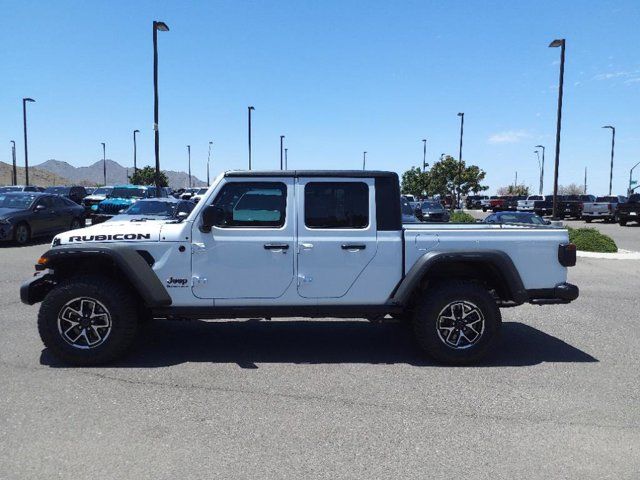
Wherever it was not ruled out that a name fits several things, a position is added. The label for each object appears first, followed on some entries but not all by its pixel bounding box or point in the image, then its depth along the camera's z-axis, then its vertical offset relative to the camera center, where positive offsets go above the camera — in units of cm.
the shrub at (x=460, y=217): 2390 -103
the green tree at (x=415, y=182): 7681 +184
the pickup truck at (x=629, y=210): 2994 -68
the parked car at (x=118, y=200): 2059 -45
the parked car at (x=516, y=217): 1546 -62
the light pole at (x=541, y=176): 7505 +296
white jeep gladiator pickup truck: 531 -74
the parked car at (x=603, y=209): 3409 -71
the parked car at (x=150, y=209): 1529 -60
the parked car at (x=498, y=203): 5006 -72
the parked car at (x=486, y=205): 5411 -97
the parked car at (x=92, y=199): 2492 -51
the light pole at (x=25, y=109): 4303 +614
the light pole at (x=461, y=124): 5217 +679
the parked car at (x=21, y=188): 3478 -10
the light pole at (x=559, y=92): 2125 +416
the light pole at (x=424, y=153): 7438 +559
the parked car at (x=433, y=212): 2571 -83
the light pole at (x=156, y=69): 2127 +473
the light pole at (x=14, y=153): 6131 +424
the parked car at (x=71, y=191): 3244 -21
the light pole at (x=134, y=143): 6469 +541
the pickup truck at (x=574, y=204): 3701 -49
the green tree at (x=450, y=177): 7044 +234
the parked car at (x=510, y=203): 4742 -65
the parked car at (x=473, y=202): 6506 -82
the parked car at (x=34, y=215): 1580 -87
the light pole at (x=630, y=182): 5859 +172
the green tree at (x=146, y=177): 8534 +193
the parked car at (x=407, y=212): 1649 -57
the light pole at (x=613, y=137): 5209 +579
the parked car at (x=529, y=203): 3924 -54
